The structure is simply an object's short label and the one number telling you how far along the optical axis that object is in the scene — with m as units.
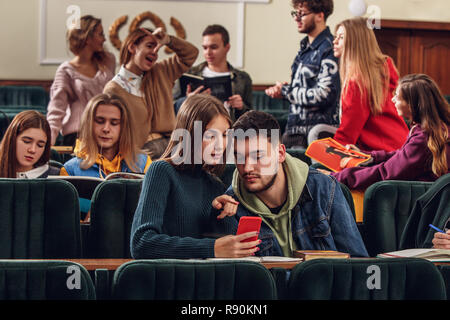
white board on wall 8.62
